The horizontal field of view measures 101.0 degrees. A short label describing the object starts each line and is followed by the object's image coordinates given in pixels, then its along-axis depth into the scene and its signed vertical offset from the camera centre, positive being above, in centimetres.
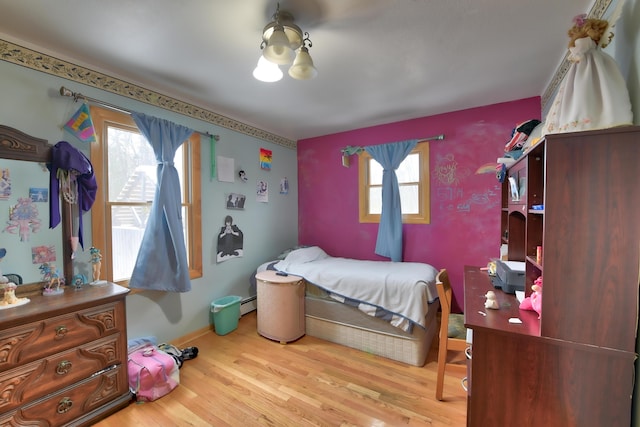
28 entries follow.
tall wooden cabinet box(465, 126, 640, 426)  95 -38
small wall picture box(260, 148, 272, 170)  342 +67
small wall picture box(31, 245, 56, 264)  171 -28
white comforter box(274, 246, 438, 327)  224 -67
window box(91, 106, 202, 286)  202 +18
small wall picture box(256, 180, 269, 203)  338 +23
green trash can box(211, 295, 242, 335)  272 -110
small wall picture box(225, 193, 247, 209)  301 +11
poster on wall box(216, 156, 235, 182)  290 +46
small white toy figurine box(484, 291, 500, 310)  137 -49
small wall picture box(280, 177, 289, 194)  375 +34
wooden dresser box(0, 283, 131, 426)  133 -83
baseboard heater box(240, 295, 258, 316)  321 -119
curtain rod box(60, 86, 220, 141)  180 +81
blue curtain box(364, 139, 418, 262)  313 +9
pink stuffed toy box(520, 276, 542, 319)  124 -46
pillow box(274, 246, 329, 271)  302 -58
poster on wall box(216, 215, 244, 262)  292 -36
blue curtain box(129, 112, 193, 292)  219 -16
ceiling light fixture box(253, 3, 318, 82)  137 +85
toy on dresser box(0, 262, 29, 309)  145 -47
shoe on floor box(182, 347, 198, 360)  230 -126
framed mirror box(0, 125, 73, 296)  160 -3
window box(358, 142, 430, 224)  310 +28
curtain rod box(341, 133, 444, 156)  349 +79
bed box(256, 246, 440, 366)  223 -89
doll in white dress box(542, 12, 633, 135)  100 +47
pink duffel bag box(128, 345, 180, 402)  181 -115
